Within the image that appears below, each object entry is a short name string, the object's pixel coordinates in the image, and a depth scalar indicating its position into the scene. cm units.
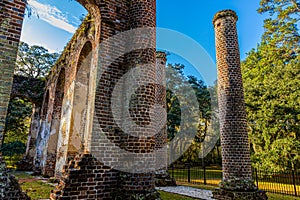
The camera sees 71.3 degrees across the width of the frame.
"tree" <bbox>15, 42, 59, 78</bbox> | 2408
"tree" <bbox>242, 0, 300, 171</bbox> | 1284
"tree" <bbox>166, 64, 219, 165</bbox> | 2592
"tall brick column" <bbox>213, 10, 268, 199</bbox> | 779
